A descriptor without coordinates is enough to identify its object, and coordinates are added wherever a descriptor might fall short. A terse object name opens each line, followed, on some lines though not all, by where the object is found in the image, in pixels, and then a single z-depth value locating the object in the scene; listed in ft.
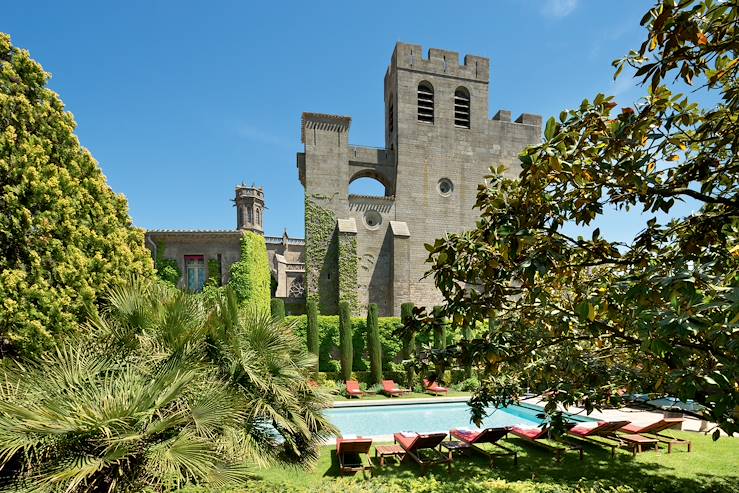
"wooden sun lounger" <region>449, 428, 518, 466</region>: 31.48
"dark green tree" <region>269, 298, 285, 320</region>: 65.59
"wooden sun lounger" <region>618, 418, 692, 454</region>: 33.17
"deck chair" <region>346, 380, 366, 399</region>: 58.08
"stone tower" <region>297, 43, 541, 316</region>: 82.84
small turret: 158.51
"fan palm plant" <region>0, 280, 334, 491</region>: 12.95
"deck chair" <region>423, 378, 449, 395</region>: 61.36
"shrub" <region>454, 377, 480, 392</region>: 64.13
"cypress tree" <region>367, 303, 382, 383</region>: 66.23
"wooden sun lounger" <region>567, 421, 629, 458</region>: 33.58
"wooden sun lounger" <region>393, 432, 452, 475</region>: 28.73
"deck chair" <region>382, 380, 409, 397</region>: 59.36
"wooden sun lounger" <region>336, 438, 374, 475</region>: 27.80
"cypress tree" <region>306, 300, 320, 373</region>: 65.62
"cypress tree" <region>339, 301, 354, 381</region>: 66.13
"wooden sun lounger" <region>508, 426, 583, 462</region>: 30.63
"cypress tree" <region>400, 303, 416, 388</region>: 63.80
